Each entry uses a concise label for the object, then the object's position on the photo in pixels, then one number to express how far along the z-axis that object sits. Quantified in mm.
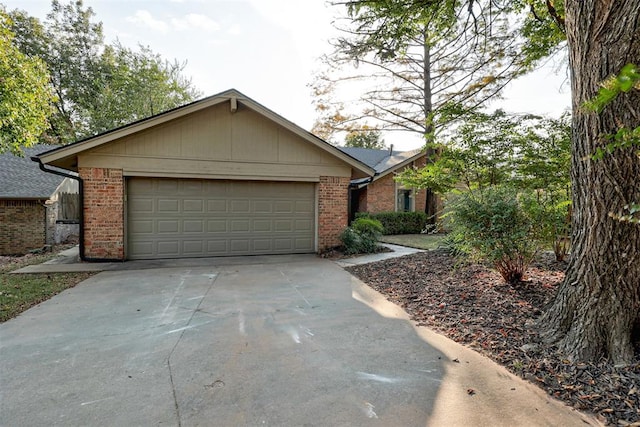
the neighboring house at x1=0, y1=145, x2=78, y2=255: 11289
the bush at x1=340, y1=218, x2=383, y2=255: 8953
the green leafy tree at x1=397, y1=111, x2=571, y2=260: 5098
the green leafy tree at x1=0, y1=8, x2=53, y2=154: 7652
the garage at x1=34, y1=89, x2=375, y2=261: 7590
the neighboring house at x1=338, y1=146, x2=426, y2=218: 15494
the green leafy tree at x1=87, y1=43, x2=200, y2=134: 21531
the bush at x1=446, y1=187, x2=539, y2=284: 4590
